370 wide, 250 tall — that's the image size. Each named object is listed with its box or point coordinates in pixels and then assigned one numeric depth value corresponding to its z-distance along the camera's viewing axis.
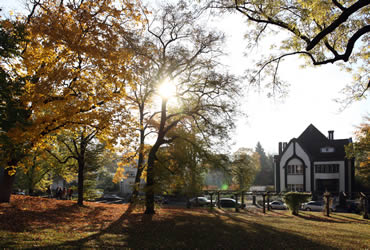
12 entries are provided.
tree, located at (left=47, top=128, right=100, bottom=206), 23.23
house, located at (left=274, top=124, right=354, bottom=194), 46.44
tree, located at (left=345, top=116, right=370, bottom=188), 29.80
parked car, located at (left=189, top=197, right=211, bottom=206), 34.75
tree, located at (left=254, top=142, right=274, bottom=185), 82.39
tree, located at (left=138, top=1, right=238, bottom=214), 18.11
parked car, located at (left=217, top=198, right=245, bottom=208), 36.75
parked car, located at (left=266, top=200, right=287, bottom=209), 37.59
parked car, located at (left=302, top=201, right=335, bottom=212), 35.84
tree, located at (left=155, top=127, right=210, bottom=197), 17.94
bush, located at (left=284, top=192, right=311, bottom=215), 25.23
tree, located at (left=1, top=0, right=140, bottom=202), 11.96
